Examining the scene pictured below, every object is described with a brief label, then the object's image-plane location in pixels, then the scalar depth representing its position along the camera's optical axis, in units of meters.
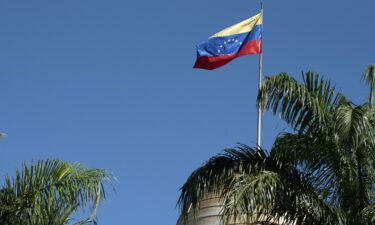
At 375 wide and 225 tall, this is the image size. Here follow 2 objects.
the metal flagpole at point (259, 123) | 26.14
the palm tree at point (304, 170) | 15.96
